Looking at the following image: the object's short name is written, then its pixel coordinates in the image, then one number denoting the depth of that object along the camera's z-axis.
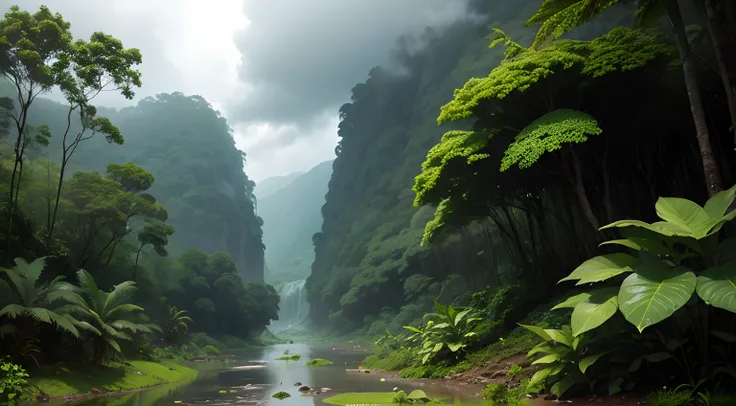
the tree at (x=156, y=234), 30.36
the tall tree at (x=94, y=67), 17.00
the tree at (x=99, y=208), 25.84
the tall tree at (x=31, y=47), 15.66
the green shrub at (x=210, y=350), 37.09
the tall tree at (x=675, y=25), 7.00
